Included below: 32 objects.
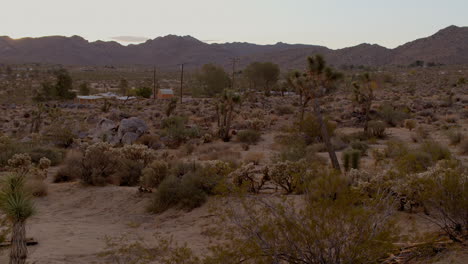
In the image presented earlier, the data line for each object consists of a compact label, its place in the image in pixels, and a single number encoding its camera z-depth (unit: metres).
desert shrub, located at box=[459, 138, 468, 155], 16.73
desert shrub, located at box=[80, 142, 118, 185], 14.17
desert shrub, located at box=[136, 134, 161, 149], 22.06
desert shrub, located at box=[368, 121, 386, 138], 23.64
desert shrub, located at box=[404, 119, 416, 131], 25.62
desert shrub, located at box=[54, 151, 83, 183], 15.01
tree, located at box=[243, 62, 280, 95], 60.47
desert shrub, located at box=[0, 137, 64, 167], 17.14
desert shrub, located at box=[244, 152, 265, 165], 16.94
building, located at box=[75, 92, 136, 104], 46.34
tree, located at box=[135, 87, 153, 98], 51.66
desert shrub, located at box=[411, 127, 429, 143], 21.16
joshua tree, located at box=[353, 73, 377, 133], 25.43
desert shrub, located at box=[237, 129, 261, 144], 23.79
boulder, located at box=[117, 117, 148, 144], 22.27
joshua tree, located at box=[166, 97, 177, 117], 33.53
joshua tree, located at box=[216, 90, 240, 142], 24.83
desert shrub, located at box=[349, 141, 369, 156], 18.48
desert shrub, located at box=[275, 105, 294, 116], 35.78
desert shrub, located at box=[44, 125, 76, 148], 22.43
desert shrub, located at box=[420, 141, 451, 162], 12.72
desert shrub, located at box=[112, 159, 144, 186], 14.31
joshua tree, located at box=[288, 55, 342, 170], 15.29
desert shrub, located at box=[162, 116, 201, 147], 23.41
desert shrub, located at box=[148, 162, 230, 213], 11.45
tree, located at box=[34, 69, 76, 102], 46.59
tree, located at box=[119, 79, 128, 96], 55.43
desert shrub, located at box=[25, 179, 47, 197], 13.02
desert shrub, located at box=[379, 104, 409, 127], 28.22
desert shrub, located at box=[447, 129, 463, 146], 18.70
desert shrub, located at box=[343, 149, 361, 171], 13.50
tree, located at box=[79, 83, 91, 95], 52.09
